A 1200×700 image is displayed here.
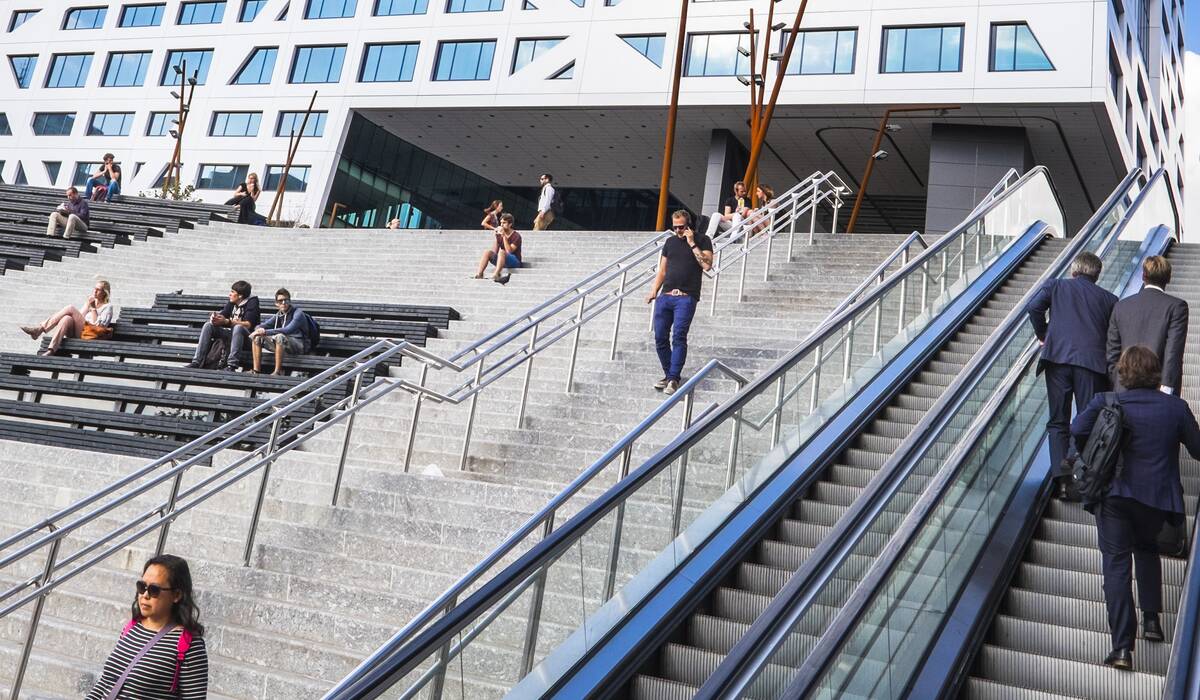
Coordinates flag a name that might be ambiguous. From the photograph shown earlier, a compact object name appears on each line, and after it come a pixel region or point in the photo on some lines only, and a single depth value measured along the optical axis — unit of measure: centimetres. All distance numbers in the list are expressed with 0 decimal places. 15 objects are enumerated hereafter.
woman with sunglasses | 417
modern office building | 2889
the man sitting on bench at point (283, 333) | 1212
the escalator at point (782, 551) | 533
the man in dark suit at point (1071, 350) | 683
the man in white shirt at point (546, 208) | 2216
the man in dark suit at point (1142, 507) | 495
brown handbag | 1405
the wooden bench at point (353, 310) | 1378
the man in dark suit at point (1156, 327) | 668
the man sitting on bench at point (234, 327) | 1243
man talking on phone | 984
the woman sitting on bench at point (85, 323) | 1380
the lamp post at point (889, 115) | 2806
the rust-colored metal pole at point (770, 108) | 2181
